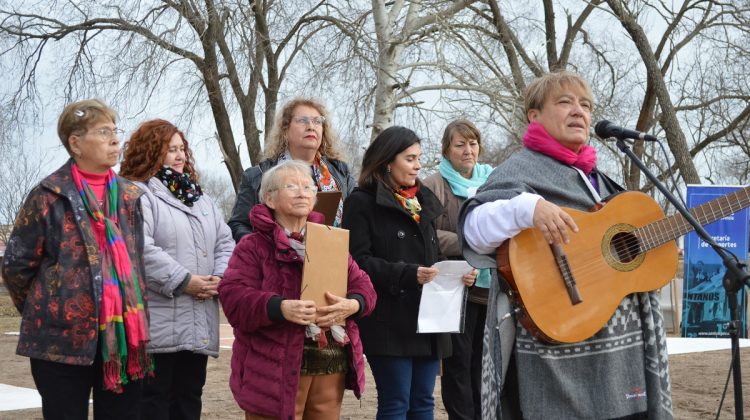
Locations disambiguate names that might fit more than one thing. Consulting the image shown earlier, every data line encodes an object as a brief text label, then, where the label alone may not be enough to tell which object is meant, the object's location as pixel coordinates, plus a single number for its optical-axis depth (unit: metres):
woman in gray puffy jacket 4.54
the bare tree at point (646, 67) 13.32
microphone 3.37
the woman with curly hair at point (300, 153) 5.03
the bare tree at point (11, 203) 25.97
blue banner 11.63
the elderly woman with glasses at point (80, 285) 3.79
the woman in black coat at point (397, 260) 4.57
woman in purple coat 3.83
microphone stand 3.01
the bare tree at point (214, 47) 13.49
